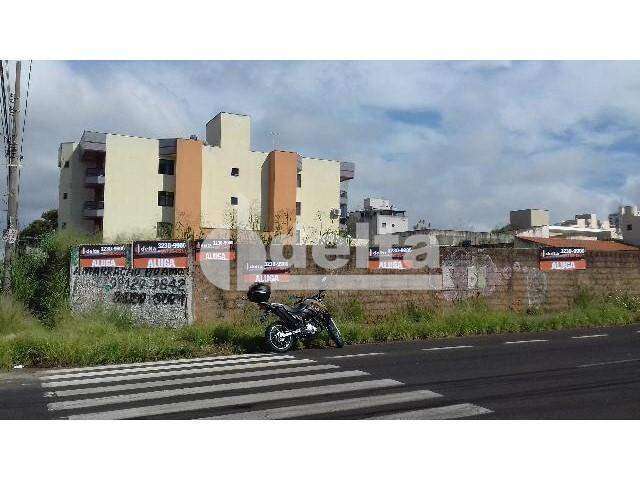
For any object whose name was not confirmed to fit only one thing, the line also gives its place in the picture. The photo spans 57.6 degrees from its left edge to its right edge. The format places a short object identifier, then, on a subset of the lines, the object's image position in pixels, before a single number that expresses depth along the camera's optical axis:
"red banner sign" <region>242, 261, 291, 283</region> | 14.39
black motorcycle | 11.84
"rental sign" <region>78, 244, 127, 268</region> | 14.65
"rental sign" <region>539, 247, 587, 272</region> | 17.94
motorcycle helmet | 12.43
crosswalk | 6.70
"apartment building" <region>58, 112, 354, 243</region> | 45.47
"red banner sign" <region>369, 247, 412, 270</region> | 15.80
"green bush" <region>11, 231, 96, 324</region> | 15.67
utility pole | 14.90
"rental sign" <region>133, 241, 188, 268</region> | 13.93
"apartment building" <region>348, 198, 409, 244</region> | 73.75
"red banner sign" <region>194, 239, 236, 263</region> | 13.91
